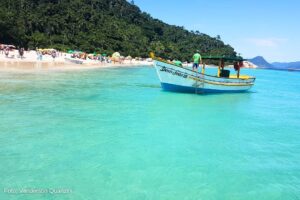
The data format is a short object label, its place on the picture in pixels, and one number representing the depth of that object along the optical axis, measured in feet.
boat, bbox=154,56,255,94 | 48.88
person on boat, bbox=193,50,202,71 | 50.07
